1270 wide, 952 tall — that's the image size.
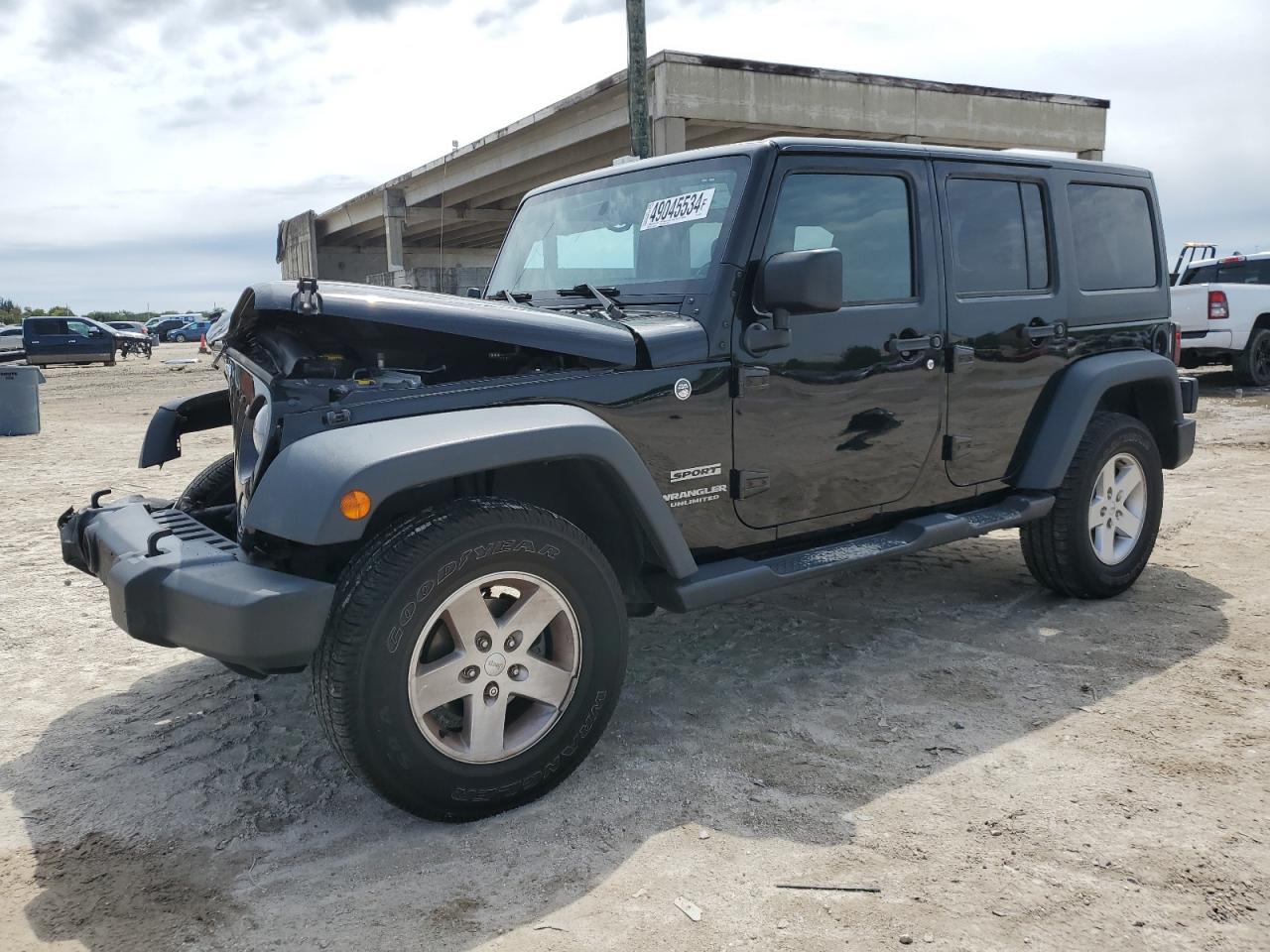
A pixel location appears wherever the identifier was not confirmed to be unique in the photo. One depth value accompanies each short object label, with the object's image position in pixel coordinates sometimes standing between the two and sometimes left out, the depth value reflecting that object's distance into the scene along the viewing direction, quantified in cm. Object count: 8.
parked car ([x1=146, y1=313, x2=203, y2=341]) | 5712
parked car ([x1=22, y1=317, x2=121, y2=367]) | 3027
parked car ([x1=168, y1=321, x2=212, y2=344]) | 5644
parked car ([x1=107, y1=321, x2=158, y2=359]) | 3491
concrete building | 1897
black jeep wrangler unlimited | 270
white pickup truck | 1375
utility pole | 1270
